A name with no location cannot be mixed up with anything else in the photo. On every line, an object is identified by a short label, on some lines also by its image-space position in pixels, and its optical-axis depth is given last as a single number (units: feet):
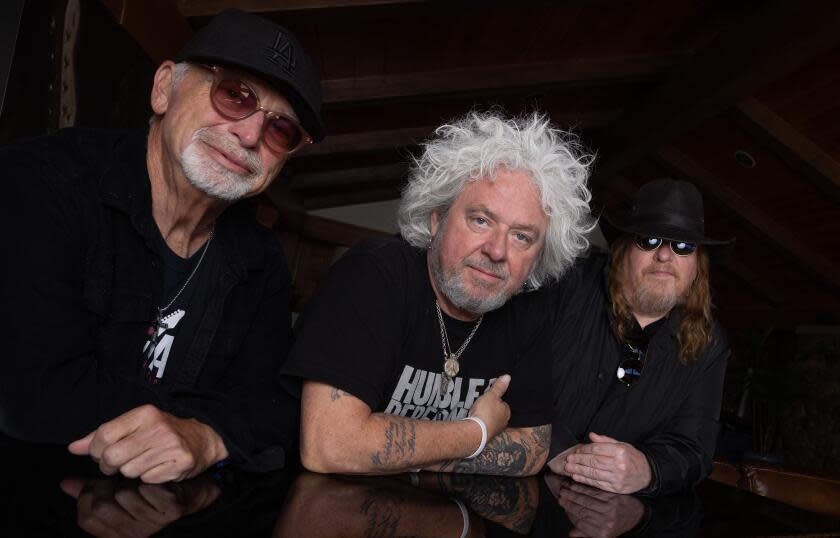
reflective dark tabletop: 3.27
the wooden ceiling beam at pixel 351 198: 29.17
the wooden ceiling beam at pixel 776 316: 23.66
